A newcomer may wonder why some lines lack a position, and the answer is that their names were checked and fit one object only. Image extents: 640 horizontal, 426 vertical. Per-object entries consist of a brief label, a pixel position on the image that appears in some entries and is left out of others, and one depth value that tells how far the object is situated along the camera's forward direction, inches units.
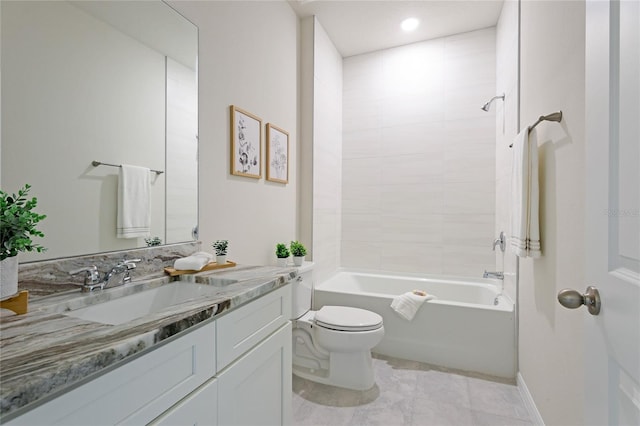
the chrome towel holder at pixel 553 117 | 51.1
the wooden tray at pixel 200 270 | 48.8
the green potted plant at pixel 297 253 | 89.0
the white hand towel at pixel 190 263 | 48.9
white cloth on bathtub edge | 90.1
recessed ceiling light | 105.4
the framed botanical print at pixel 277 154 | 85.0
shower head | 95.7
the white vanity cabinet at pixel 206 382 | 21.9
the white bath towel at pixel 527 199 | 60.4
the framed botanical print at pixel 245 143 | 70.2
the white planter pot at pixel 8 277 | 28.0
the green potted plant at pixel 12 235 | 28.2
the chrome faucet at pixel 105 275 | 38.8
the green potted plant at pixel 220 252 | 57.8
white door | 20.1
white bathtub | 82.9
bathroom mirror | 35.3
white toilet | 75.1
